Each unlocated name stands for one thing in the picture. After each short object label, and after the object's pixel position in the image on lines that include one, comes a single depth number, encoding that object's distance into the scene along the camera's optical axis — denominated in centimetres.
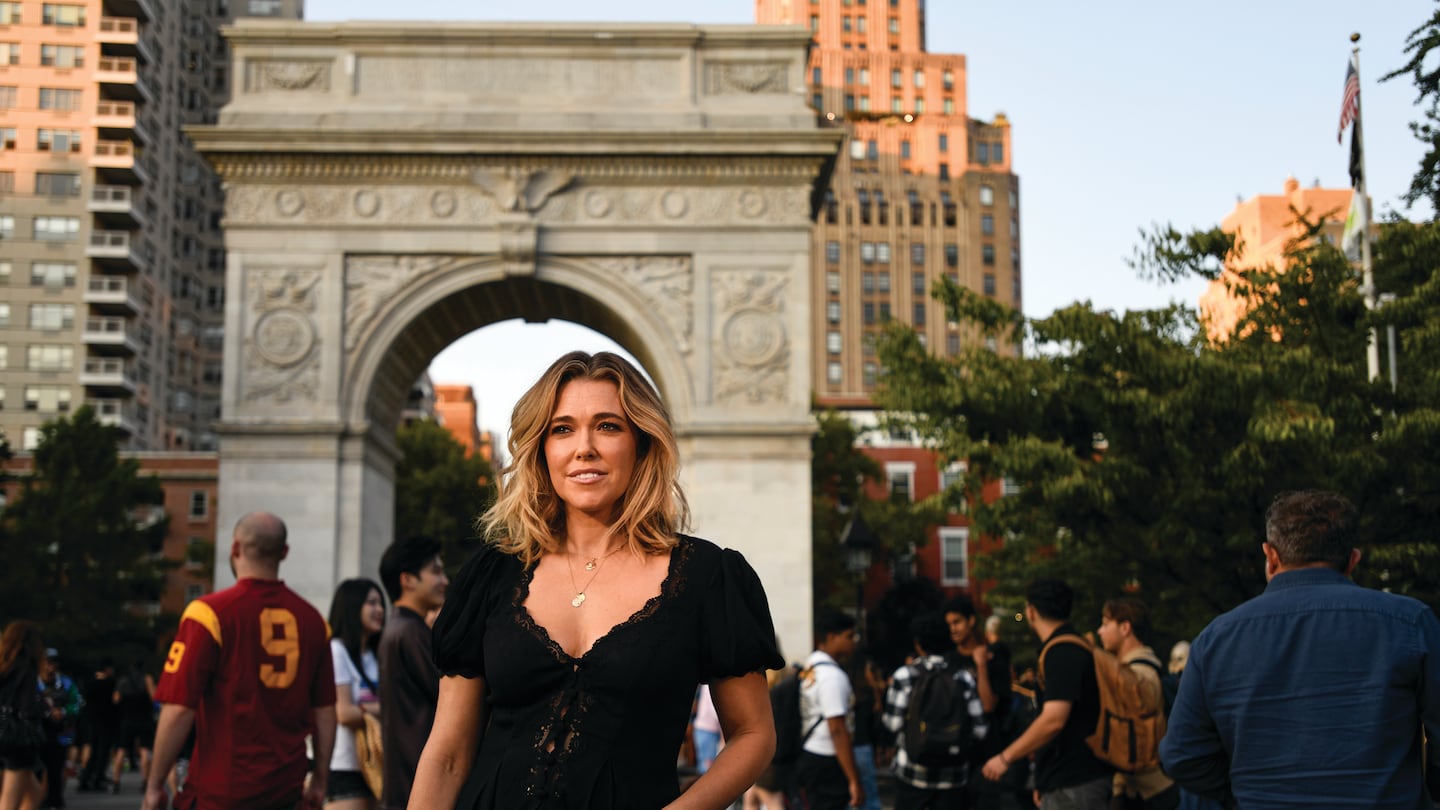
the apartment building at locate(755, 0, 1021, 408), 9469
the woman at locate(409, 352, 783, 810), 332
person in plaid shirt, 891
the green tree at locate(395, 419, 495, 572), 5425
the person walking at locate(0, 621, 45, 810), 1030
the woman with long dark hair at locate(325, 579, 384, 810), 819
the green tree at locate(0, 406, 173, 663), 4003
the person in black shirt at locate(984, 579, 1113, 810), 759
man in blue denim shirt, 470
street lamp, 2020
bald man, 662
